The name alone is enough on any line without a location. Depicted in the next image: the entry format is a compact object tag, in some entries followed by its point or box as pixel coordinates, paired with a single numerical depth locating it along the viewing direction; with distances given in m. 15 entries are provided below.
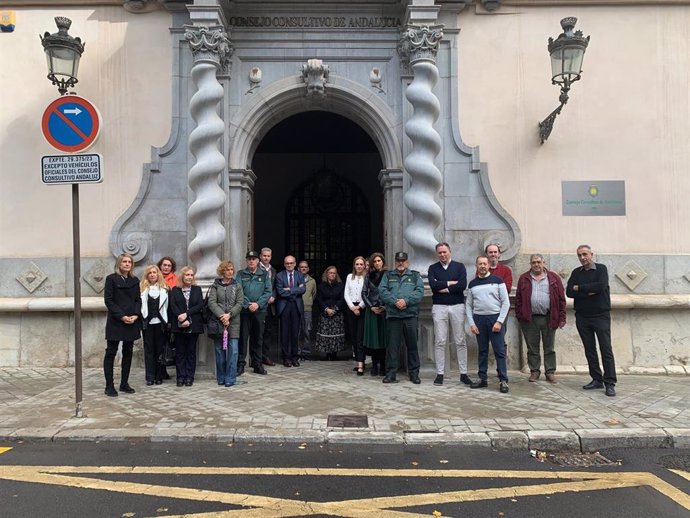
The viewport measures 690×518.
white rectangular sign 5.35
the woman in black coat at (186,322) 6.75
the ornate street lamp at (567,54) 7.11
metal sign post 5.34
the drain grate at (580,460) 4.41
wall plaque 8.12
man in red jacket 6.99
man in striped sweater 6.71
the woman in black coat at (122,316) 6.31
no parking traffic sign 5.34
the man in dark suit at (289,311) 8.20
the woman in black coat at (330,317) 8.56
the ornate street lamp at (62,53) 7.31
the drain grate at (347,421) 5.14
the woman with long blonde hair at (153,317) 6.77
